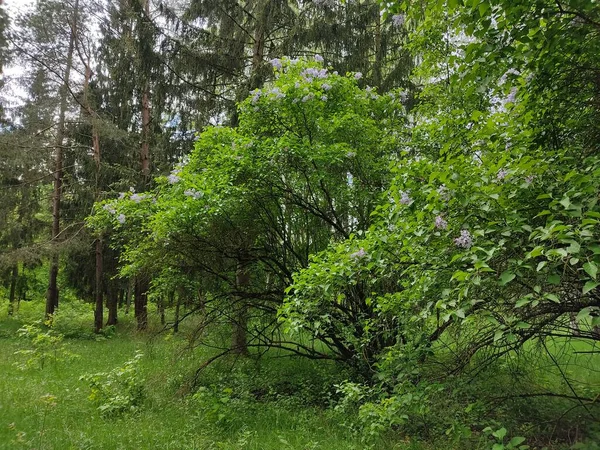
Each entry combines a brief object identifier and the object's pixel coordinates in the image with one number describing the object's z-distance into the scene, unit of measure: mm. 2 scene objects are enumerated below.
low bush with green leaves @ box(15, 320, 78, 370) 7824
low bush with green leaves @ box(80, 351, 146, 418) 5332
